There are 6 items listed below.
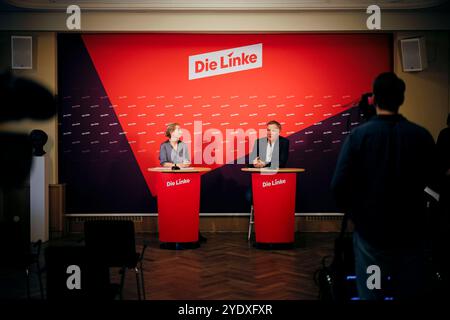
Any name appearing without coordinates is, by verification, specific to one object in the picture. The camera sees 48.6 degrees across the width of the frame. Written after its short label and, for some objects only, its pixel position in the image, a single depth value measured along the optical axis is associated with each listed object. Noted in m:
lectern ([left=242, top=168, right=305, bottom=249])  5.80
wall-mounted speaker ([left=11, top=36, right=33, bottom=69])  6.93
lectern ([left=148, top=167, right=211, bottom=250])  5.80
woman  6.43
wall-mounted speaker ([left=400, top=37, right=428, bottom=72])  7.06
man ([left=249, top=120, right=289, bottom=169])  6.15
